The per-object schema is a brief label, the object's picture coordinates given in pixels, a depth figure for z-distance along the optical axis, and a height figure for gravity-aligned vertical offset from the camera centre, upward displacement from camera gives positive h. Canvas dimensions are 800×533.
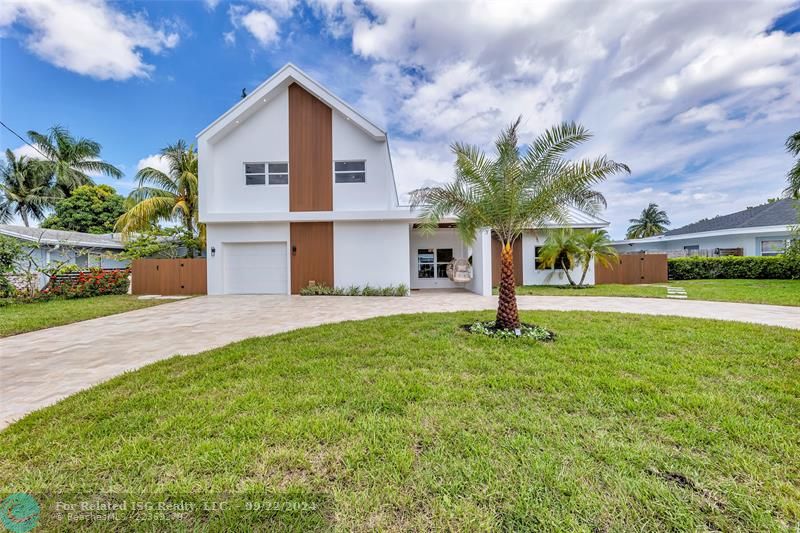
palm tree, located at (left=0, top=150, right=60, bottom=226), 23.66 +6.90
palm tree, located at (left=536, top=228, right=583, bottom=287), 13.88 +0.70
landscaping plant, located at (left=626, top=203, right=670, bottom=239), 45.06 +6.17
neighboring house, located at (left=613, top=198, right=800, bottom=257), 19.02 +1.88
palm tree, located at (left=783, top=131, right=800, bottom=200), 11.95 +3.62
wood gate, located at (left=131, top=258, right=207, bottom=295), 14.00 -0.28
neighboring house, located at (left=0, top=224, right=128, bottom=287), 15.56 +1.48
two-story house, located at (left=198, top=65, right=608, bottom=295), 13.16 +3.48
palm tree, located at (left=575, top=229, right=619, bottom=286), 13.93 +0.81
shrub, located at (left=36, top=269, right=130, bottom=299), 11.95 -0.55
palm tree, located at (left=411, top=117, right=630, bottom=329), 5.98 +1.67
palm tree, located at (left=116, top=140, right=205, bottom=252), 16.66 +4.68
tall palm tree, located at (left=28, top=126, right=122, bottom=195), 23.97 +9.58
